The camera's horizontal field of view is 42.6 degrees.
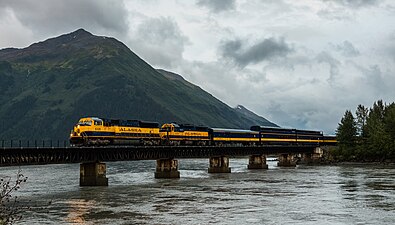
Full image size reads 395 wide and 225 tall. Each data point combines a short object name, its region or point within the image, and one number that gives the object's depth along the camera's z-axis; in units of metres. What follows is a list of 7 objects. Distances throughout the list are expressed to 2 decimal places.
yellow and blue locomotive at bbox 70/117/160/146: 81.44
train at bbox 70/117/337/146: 82.17
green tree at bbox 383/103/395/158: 135.38
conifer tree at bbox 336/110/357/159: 153.57
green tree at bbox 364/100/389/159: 136.75
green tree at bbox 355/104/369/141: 159.38
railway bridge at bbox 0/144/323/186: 62.38
